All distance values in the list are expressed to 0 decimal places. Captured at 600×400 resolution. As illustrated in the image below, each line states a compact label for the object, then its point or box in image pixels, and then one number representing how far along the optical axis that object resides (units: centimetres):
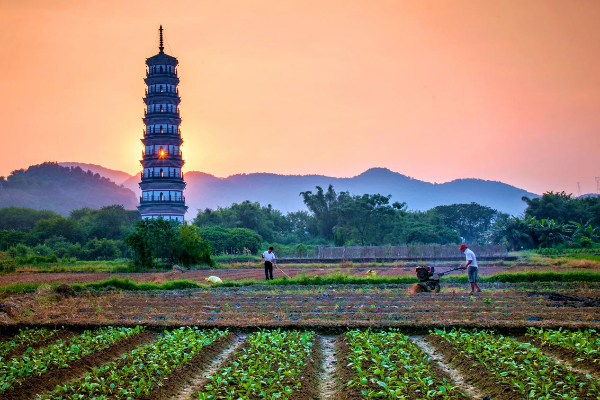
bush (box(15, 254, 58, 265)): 4491
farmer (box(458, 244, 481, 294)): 1991
